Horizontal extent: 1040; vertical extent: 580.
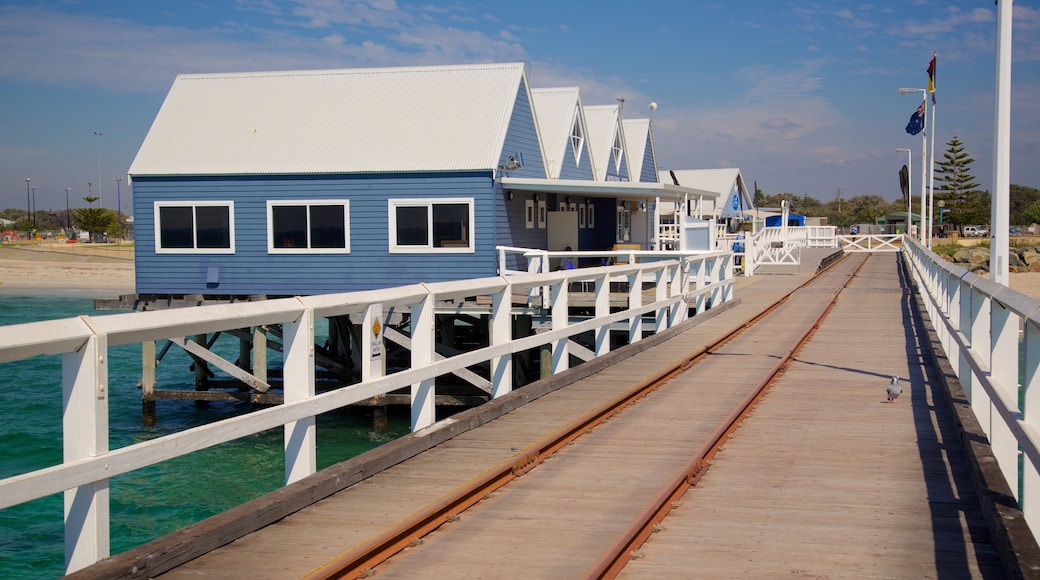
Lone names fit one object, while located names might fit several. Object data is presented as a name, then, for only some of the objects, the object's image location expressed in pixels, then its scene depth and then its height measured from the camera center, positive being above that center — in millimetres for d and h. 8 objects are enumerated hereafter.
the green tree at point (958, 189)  98750 +3930
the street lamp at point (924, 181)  40388 +2016
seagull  10125 -1656
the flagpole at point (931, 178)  39672 +2123
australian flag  37969 +4133
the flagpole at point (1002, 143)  10164 +869
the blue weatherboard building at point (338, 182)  23219 +1230
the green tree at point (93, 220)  114812 +1806
